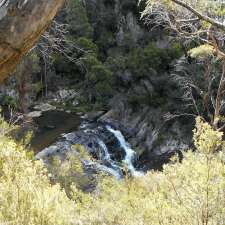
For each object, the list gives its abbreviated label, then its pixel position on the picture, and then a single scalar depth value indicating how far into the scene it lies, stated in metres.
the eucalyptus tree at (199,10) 7.97
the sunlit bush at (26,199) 3.45
